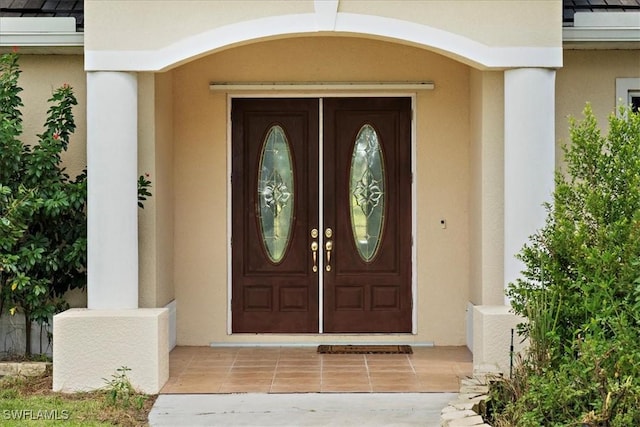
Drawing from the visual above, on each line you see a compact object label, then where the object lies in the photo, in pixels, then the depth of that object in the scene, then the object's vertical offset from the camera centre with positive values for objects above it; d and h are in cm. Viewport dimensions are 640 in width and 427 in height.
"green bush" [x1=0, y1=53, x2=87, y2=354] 823 -2
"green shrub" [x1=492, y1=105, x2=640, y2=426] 561 -59
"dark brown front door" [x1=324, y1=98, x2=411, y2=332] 987 -4
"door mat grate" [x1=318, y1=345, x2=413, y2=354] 944 -144
